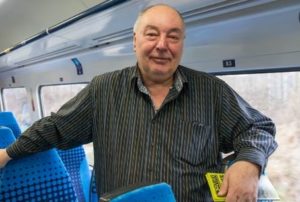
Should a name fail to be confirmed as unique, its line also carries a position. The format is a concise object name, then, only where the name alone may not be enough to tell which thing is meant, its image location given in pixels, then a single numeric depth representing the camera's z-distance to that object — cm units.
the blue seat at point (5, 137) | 167
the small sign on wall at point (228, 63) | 221
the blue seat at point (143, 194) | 93
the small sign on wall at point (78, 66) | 440
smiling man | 147
